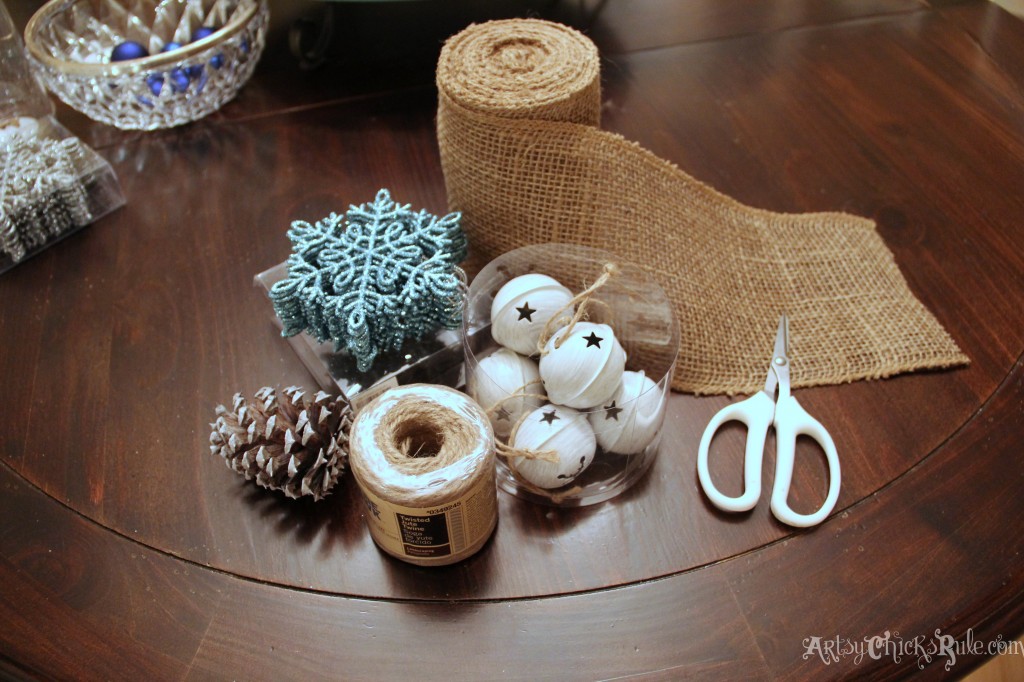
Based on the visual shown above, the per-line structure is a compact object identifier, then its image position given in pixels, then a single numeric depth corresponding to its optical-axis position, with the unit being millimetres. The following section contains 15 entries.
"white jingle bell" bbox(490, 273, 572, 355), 583
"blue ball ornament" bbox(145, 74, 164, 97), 812
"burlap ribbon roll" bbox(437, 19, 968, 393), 634
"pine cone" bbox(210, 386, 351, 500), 550
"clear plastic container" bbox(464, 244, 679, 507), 618
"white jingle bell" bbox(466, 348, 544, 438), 566
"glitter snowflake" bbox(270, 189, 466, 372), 577
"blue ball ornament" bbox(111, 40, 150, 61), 869
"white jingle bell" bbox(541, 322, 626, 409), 541
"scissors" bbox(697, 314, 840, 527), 554
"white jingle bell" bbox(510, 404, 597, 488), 543
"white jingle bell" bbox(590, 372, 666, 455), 556
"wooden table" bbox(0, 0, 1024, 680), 499
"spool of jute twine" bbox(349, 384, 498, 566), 483
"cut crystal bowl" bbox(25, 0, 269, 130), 808
